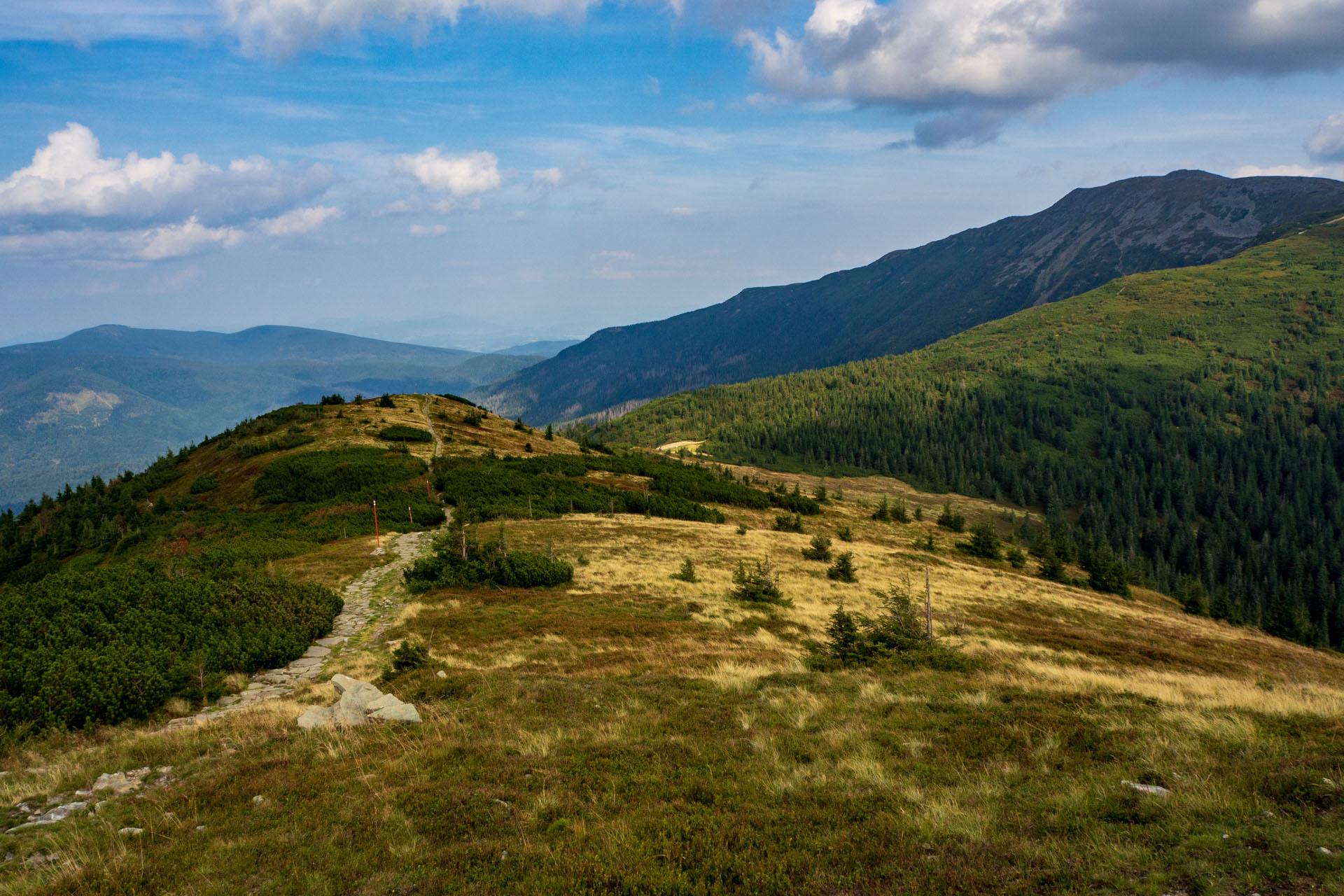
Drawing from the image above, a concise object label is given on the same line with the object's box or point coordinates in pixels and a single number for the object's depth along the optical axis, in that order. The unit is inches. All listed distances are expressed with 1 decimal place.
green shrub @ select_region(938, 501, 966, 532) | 3282.5
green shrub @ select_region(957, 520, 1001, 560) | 2529.5
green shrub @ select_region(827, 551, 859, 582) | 1594.5
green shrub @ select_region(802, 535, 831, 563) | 1845.5
